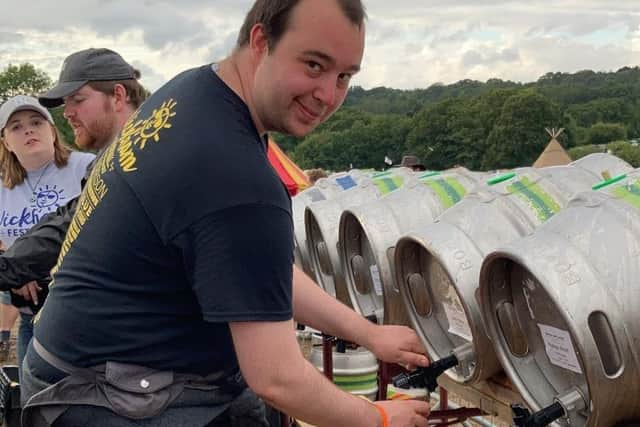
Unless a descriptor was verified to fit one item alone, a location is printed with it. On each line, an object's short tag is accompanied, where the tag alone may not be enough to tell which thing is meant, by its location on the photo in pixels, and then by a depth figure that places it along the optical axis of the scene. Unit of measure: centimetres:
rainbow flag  774
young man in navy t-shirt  137
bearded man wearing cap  263
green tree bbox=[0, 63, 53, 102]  5047
